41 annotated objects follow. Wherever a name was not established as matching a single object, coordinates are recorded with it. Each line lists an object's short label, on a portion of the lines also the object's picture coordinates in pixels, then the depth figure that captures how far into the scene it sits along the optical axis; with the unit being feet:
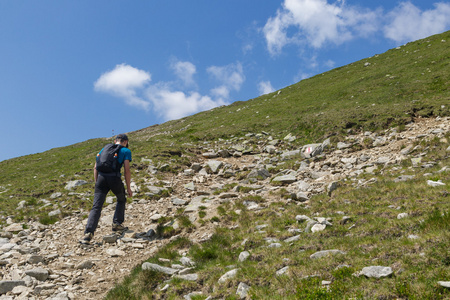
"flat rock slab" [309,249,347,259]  19.59
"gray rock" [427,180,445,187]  29.33
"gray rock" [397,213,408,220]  23.65
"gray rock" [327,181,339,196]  37.91
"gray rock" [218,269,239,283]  20.20
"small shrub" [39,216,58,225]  39.93
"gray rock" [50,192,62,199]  52.51
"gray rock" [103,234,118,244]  33.27
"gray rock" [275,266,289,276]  18.79
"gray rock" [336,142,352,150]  61.79
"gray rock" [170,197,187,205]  46.01
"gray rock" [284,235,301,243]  24.97
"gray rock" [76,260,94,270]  27.45
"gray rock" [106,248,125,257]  30.37
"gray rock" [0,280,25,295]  22.30
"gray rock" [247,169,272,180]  55.45
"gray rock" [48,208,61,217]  42.67
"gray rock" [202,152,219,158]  79.87
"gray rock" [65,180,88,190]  57.05
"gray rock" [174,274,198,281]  21.99
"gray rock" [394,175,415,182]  34.46
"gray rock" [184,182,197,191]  53.89
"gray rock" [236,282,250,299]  17.51
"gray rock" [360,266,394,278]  15.02
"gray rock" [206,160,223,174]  65.68
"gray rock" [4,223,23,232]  37.34
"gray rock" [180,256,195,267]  25.30
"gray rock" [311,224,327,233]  25.63
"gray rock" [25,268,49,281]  24.68
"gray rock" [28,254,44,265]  27.47
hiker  33.27
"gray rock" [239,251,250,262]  23.44
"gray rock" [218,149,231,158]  79.30
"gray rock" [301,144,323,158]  63.46
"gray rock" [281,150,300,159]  68.80
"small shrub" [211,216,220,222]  35.94
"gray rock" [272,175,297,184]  48.32
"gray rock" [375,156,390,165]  45.50
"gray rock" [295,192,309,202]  38.09
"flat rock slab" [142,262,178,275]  23.83
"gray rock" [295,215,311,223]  29.86
